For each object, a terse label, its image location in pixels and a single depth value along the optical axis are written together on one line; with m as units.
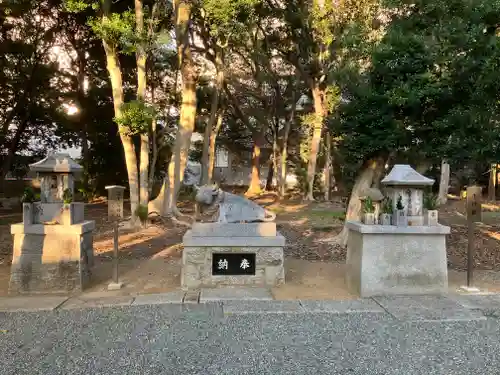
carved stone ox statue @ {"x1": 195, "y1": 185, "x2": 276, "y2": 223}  6.65
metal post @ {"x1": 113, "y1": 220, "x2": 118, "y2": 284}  6.57
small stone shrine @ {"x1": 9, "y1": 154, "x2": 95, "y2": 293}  6.11
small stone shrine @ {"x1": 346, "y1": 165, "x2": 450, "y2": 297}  6.00
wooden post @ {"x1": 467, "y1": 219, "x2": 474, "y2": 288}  6.54
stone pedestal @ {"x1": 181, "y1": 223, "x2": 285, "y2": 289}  6.43
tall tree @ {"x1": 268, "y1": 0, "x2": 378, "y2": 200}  17.00
